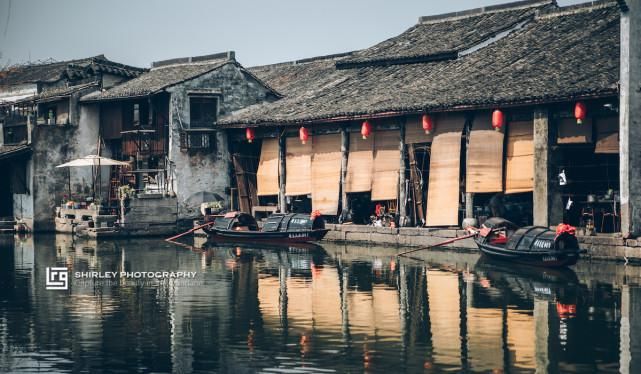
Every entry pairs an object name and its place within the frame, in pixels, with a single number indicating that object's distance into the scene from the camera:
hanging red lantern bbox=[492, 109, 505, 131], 34.69
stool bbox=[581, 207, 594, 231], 33.06
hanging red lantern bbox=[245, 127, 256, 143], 44.56
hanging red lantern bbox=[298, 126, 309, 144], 41.91
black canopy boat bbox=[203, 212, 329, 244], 37.84
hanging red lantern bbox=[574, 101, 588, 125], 32.31
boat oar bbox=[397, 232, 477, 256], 34.24
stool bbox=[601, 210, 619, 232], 32.41
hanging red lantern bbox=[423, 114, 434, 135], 37.06
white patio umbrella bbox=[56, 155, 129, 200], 44.56
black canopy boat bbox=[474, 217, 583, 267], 29.34
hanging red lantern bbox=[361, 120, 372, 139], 39.31
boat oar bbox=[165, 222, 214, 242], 41.92
